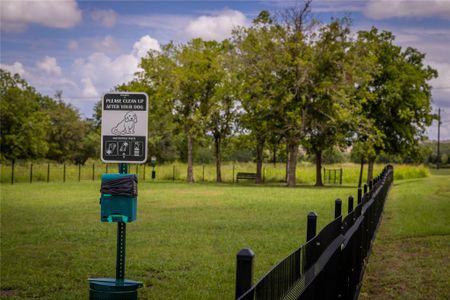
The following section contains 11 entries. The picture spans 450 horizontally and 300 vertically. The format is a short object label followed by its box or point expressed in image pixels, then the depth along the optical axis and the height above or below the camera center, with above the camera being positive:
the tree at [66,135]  100.69 +2.41
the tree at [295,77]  47.94 +5.61
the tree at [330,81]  47.69 +5.43
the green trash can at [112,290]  7.68 -1.49
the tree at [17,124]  67.81 +2.56
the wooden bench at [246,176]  58.22 -1.54
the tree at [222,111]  55.78 +3.77
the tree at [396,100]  56.88 +4.98
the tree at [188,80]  56.16 +6.07
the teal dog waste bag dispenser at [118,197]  8.29 -0.52
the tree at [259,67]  48.62 +6.27
